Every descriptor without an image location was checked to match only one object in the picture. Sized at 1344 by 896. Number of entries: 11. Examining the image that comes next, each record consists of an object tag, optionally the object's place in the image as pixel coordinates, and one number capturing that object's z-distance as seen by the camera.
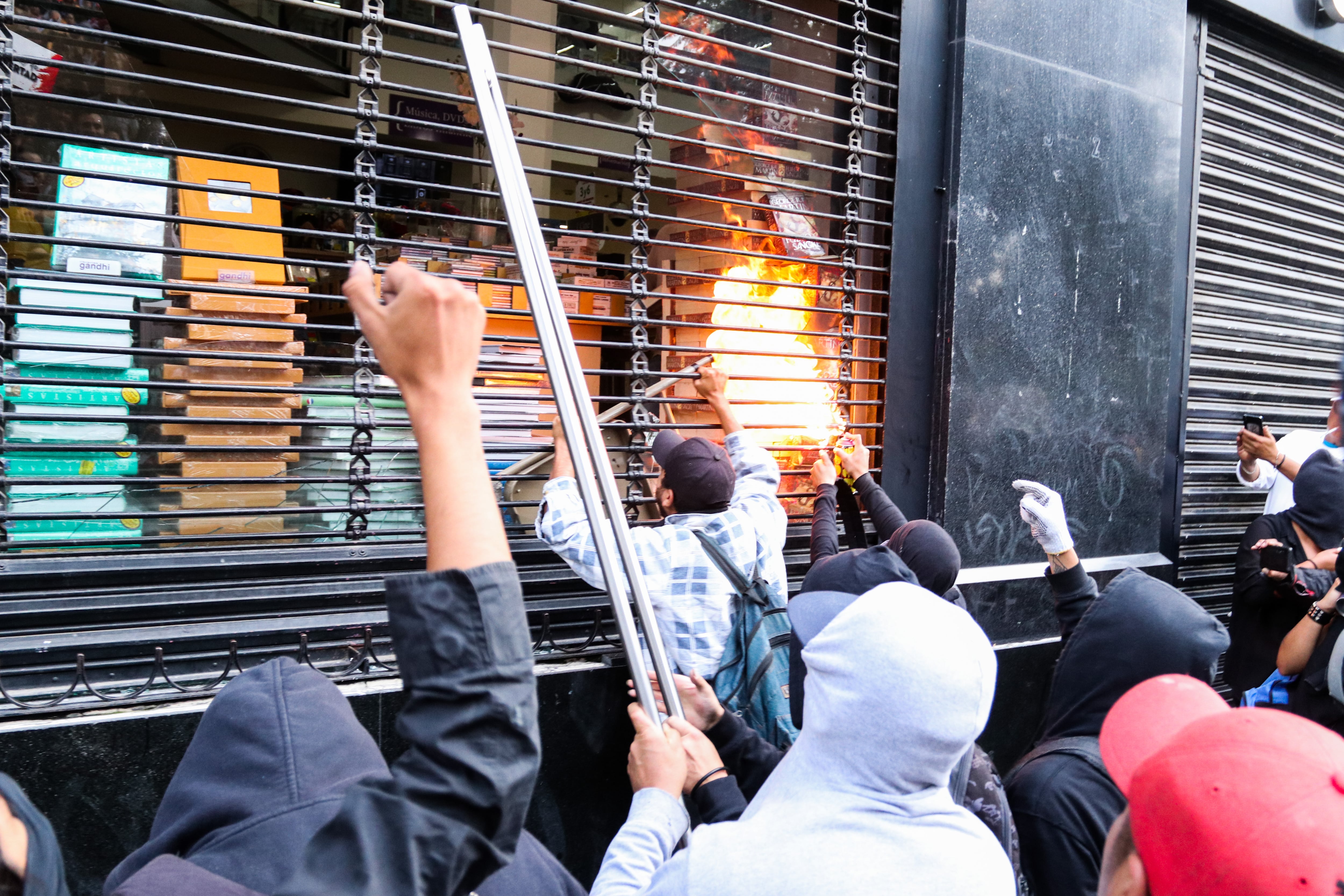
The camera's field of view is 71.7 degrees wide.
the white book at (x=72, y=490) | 2.98
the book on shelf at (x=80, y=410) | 2.92
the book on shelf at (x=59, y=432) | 2.91
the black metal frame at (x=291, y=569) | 2.83
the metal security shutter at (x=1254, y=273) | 5.98
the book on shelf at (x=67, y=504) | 2.97
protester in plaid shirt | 3.06
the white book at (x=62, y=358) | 2.93
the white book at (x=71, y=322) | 2.88
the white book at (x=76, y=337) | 2.89
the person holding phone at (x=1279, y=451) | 5.16
